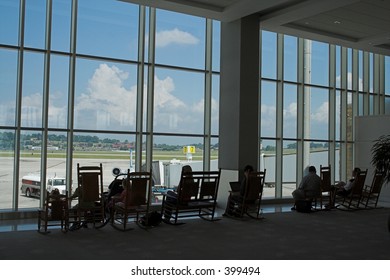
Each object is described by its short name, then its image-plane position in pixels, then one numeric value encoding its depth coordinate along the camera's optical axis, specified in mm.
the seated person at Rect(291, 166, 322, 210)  9492
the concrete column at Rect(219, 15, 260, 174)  10023
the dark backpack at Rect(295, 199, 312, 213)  9414
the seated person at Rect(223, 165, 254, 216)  8211
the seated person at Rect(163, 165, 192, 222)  7555
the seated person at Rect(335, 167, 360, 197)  10062
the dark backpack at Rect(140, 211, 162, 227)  7179
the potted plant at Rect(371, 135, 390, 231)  7691
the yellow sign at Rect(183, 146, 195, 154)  11125
